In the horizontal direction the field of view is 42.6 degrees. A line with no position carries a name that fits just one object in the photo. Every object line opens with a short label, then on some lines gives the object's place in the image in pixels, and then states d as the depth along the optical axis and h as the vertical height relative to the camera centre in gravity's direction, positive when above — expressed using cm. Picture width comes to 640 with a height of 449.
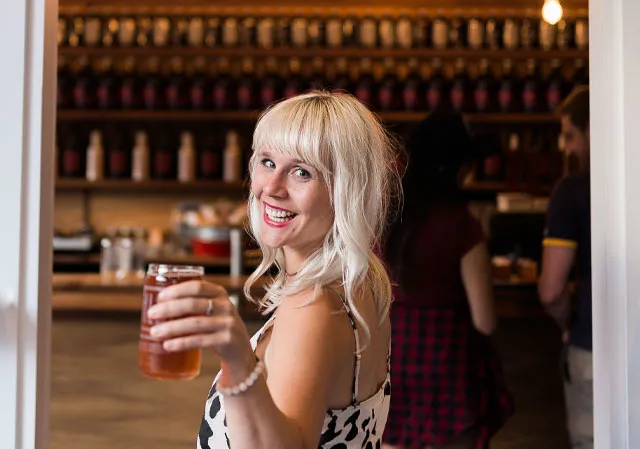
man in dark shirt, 245 -12
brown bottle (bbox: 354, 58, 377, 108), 504 +98
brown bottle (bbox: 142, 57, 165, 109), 517 +99
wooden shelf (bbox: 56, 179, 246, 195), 514 +38
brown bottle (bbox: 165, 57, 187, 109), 516 +97
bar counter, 325 -21
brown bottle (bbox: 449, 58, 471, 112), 497 +95
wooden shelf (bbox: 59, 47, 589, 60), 495 +117
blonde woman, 116 -4
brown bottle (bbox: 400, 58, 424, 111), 500 +95
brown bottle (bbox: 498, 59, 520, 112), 501 +95
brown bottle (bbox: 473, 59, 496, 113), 501 +96
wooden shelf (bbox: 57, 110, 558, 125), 498 +80
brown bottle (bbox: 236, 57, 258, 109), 512 +99
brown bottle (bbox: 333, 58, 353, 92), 504 +104
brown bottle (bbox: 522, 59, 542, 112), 500 +94
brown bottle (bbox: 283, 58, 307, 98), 507 +99
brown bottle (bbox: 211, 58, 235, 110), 514 +98
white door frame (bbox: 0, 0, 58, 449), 155 +4
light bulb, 334 +96
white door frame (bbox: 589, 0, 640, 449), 154 +5
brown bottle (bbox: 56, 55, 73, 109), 524 +99
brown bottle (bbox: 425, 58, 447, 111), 498 +96
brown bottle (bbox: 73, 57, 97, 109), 520 +100
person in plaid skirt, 237 -18
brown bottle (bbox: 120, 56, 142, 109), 518 +100
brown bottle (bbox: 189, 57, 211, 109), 513 +99
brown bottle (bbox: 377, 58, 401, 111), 502 +96
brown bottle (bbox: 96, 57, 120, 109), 519 +98
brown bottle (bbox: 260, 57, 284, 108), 511 +100
